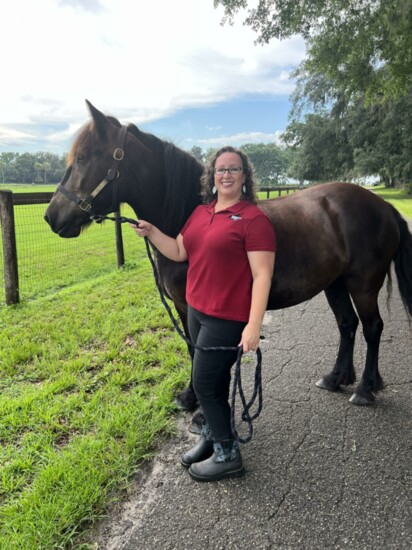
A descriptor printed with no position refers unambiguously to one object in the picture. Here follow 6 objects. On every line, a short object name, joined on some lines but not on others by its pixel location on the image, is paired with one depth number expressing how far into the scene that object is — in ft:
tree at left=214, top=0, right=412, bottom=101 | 25.70
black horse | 7.35
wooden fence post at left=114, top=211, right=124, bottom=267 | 23.61
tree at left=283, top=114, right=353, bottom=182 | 116.16
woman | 5.81
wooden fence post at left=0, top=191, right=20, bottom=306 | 15.84
